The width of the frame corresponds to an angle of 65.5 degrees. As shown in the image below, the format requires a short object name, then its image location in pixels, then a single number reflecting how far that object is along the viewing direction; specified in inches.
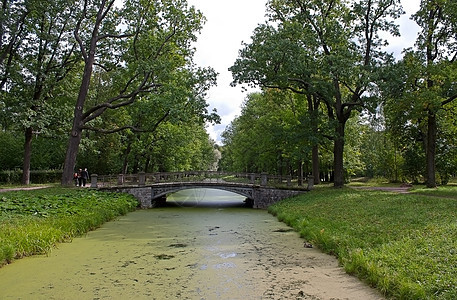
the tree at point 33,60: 850.1
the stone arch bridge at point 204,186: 950.4
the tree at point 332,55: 771.4
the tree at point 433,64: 749.3
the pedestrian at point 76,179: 1076.5
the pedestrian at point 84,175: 1008.4
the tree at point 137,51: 832.1
